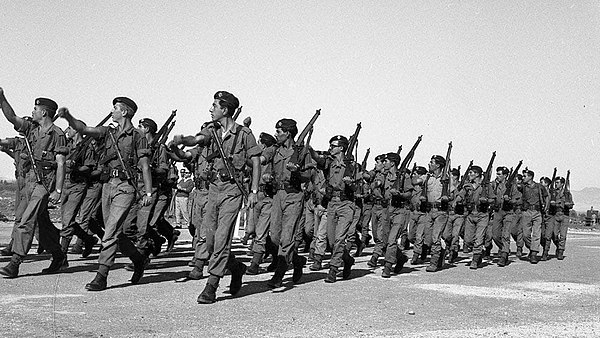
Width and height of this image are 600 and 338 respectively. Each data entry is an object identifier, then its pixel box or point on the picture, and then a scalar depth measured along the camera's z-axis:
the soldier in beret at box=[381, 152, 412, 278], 10.88
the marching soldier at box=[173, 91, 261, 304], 7.41
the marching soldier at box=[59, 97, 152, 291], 7.95
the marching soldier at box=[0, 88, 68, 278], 8.50
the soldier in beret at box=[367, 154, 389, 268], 12.18
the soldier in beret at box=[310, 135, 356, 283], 9.98
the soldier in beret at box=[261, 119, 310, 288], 8.98
